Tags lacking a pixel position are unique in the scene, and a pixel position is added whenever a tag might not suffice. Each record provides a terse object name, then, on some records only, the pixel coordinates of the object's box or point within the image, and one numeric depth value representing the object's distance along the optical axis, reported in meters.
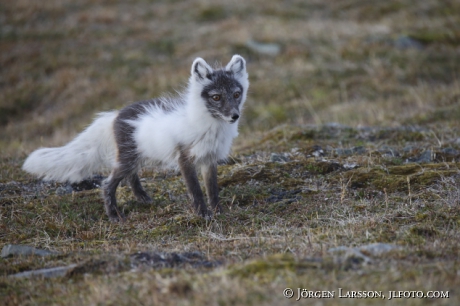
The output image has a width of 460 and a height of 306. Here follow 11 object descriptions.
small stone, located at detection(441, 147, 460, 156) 16.03
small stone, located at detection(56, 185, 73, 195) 14.94
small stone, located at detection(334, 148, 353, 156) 16.61
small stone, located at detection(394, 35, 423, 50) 33.20
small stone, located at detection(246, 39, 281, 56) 34.50
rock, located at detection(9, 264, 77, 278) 9.42
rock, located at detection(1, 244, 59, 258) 10.67
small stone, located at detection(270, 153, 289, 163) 16.11
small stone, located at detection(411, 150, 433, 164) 15.73
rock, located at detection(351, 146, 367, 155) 16.64
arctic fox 13.25
